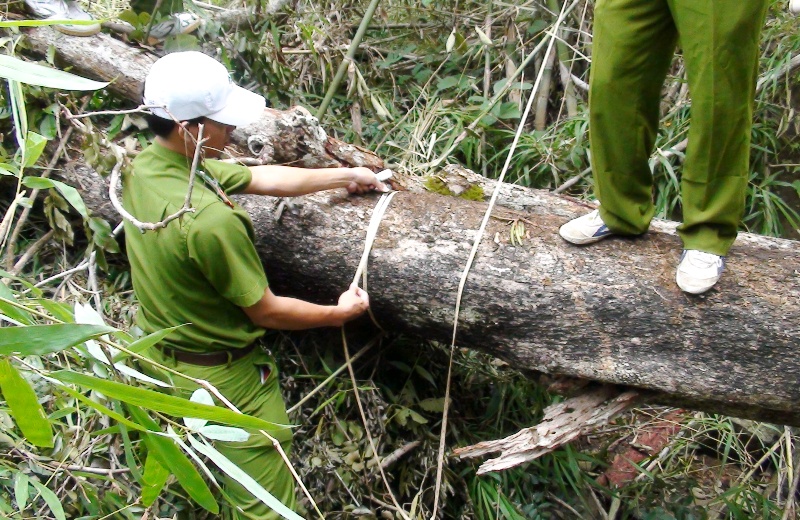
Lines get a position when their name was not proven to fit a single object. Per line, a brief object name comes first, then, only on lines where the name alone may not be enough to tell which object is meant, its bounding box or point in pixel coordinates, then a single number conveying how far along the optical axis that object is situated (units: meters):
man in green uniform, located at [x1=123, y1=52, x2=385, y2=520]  1.97
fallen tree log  1.98
